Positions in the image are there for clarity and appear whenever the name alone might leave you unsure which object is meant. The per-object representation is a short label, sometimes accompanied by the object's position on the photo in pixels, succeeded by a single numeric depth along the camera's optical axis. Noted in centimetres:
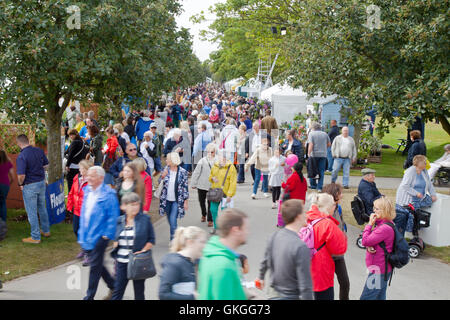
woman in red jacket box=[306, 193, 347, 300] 536
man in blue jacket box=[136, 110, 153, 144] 1608
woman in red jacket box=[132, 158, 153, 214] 800
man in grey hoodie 434
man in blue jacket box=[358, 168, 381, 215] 838
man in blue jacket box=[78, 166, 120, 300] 604
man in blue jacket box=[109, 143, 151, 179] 913
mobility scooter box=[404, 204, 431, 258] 873
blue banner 943
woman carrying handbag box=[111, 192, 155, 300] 547
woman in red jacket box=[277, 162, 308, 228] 927
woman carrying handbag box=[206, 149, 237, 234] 951
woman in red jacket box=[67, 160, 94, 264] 764
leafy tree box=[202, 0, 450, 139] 839
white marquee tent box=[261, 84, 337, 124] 2259
